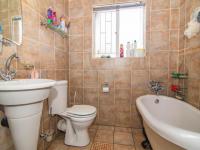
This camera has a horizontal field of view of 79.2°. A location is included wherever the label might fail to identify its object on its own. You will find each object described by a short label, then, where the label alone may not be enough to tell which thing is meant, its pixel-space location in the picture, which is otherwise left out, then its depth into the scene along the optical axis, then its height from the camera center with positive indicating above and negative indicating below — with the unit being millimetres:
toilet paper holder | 2057 -273
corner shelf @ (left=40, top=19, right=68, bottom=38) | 1482 +600
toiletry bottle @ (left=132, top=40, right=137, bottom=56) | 2047 +411
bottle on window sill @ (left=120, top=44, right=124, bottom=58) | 2066 +325
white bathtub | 669 -436
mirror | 1041 +467
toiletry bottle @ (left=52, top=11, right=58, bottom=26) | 1619 +699
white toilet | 1496 -546
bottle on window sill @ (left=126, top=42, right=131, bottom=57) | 2085 +398
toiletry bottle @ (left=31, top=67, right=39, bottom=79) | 1259 -26
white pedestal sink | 705 -252
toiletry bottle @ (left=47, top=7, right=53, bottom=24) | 1522 +717
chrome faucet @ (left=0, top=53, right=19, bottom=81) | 978 -3
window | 2128 +793
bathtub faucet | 1827 -245
